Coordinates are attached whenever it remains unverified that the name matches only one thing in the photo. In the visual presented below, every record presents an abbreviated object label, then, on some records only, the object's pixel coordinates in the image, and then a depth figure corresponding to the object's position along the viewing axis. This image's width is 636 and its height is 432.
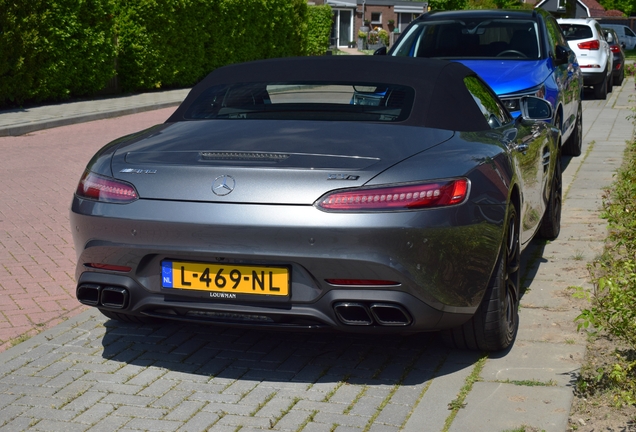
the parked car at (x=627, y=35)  49.88
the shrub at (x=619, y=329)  3.84
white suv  19.89
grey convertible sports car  3.89
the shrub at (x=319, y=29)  36.16
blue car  9.56
